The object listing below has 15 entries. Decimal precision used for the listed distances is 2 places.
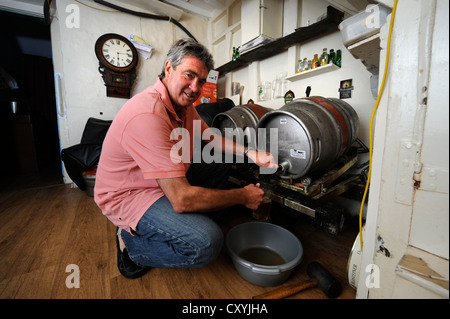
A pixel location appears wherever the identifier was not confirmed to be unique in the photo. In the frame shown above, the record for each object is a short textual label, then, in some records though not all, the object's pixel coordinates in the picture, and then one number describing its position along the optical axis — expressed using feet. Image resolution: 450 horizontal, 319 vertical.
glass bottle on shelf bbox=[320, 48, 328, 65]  6.43
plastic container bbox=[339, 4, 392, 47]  2.62
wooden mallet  3.33
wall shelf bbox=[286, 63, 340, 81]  6.33
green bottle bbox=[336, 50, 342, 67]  6.32
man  3.05
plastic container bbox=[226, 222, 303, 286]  3.42
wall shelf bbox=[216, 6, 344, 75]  5.92
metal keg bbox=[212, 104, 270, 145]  5.93
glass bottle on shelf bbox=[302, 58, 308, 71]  7.14
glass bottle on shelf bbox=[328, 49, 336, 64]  6.42
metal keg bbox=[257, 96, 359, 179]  4.00
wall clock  9.43
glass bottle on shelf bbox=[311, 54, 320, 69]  6.70
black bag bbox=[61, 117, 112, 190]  7.80
